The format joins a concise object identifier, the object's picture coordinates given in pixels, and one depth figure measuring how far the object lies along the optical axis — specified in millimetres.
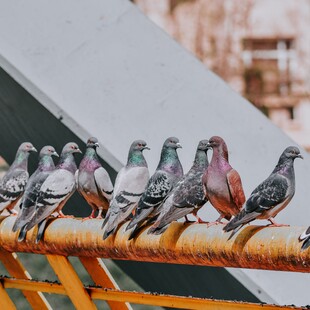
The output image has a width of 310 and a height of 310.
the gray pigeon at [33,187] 8797
